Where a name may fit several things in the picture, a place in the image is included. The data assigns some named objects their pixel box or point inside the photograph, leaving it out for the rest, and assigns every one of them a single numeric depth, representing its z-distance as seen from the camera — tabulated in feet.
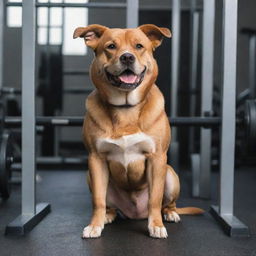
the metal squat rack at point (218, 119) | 6.24
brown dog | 5.54
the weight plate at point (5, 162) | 6.95
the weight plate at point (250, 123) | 6.63
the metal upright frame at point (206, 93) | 8.61
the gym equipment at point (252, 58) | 14.32
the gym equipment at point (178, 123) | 6.64
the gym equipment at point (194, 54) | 12.14
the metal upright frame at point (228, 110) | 6.30
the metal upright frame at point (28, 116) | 6.21
